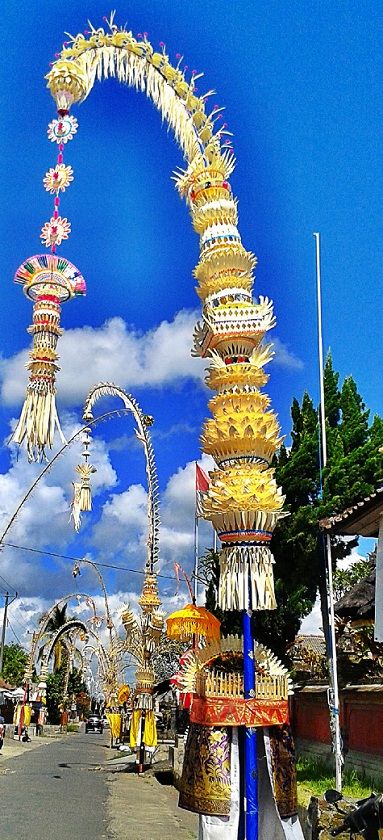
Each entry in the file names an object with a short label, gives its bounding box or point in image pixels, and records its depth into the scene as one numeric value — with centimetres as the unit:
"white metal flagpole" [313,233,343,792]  943
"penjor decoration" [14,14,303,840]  576
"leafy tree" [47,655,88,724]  5169
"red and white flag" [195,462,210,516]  747
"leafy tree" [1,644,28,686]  6166
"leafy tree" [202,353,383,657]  1582
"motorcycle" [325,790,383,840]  668
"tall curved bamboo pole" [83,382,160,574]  1866
